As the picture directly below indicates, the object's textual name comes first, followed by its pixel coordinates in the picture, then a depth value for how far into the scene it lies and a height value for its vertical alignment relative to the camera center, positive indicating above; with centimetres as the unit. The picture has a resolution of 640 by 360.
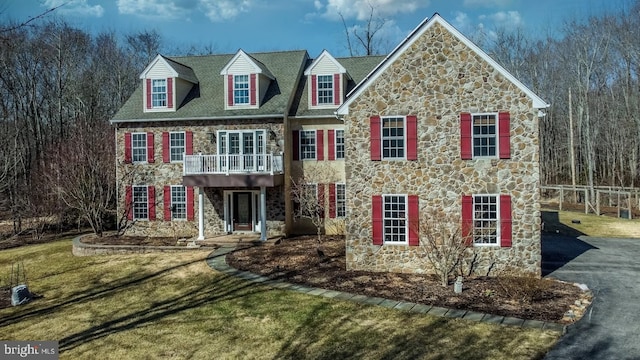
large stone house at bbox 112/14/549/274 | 1371 +91
